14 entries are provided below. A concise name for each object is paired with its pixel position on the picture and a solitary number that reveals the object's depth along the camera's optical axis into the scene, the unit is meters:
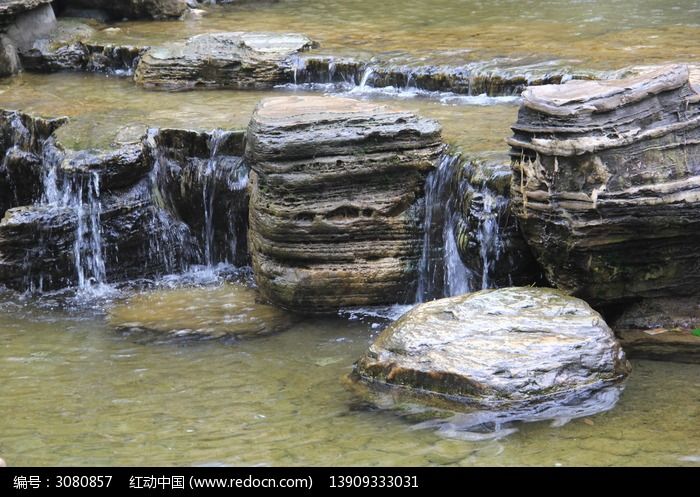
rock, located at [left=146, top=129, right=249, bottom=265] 16.69
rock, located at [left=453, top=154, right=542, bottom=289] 13.41
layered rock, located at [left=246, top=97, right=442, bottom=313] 13.98
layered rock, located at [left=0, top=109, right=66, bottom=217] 17.87
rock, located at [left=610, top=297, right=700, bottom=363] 12.37
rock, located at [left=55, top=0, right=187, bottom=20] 25.44
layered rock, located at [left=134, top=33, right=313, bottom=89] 20.34
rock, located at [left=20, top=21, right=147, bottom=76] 22.30
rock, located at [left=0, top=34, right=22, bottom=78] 22.05
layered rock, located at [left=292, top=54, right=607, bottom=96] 18.05
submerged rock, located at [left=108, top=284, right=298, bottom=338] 14.11
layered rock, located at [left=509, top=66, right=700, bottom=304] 11.78
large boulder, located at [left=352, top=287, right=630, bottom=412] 10.92
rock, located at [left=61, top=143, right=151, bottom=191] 16.44
